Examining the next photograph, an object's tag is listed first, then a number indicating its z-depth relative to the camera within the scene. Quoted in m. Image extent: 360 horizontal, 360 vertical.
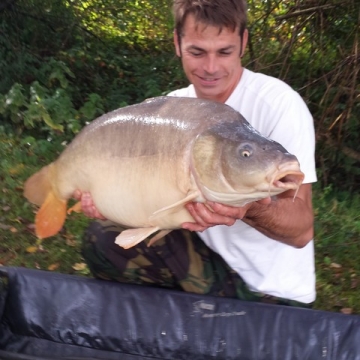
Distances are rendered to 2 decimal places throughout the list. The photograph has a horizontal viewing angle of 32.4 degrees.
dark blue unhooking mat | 2.07
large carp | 1.44
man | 1.87
